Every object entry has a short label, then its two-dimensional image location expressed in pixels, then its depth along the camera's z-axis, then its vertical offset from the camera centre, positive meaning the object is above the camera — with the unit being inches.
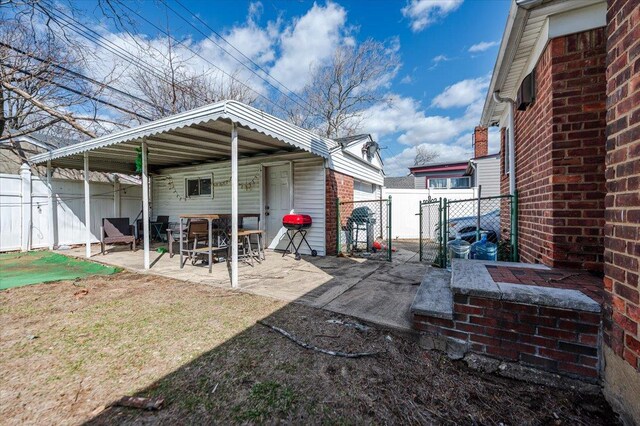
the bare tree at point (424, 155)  1311.5 +276.3
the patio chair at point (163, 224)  362.6 -15.9
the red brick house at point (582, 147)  55.5 +20.8
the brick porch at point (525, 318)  69.4 -32.6
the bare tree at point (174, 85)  497.9 +267.8
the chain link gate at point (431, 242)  198.8 -39.4
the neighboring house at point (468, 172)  486.6 +102.8
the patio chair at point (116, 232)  268.9 -20.2
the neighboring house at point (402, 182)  931.3 +104.5
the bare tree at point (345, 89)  673.0 +325.3
